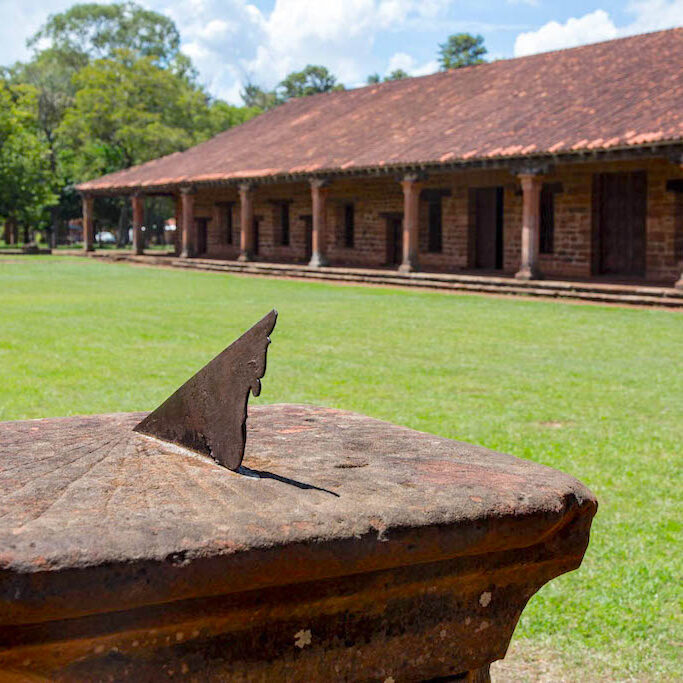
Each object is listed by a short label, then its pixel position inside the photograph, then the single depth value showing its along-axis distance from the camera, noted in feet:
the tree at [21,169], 132.05
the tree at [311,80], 229.86
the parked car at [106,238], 186.34
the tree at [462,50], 205.36
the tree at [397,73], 234.79
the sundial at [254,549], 4.27
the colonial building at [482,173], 60.75
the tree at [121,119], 147.74
